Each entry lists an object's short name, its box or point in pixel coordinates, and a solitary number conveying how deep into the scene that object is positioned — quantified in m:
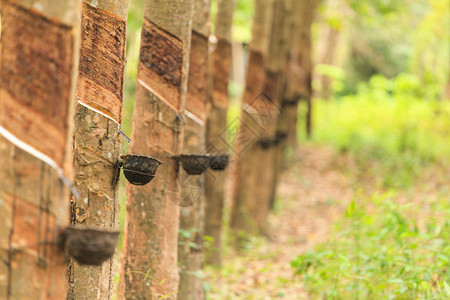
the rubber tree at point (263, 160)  18.87
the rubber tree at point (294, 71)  22.12
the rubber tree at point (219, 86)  13.77
